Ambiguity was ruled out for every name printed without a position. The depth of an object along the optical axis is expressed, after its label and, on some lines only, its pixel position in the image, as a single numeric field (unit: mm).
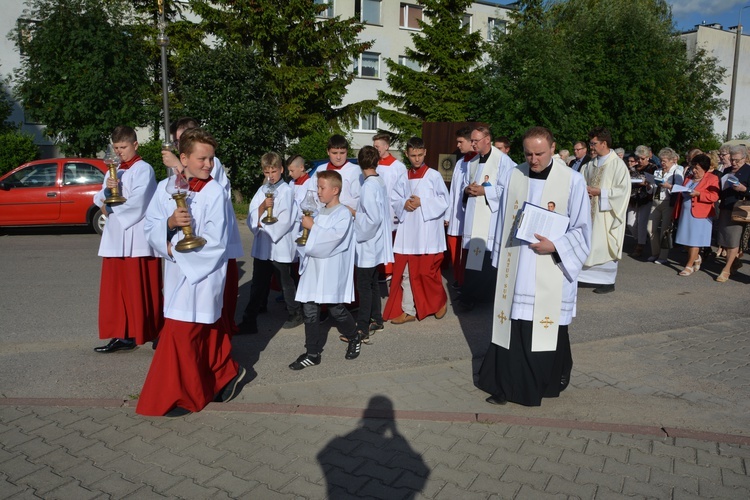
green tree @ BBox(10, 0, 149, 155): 20047
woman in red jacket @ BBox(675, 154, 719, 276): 10375
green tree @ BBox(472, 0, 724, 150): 22578
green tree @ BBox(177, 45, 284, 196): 19281
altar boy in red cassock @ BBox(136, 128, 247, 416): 4672
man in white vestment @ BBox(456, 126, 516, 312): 7945
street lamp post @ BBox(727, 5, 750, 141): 27844
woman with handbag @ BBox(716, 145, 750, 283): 9859
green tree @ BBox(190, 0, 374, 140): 22531
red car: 14234
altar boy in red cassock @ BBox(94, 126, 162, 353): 6129
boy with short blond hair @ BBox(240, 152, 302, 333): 7035
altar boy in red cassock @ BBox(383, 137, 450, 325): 7504
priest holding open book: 4934
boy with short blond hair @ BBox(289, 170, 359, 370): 5766
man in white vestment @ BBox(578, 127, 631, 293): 9055
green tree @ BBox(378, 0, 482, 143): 26875
